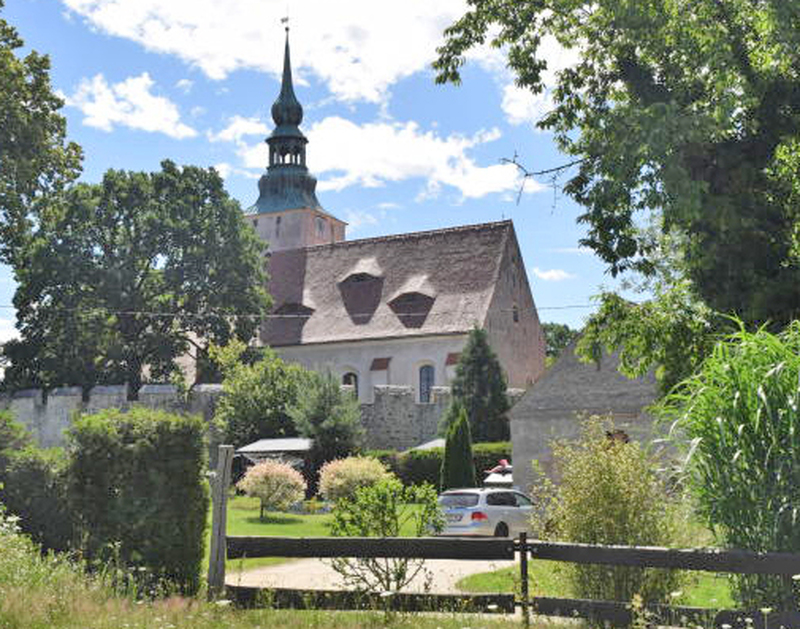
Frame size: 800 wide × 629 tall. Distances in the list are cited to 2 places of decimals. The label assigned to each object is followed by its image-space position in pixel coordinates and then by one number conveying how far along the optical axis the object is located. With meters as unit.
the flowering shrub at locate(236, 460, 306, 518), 26.28
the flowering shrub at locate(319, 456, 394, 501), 27.34
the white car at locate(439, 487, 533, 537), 21.17
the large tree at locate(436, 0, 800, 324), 13.62
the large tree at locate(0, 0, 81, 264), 24.81
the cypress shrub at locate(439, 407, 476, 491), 29.55
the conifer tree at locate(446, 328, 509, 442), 36.62
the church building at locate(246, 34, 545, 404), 46.56
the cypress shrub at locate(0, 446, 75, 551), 11.94
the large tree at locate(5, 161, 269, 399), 41.91
